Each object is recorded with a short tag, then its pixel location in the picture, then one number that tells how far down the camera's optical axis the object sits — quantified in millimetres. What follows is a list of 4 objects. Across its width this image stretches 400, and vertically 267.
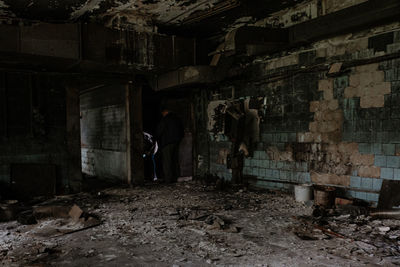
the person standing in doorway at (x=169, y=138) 7199
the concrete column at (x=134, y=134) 6918
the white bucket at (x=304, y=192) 4992
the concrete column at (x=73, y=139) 6270
